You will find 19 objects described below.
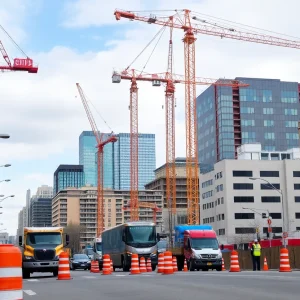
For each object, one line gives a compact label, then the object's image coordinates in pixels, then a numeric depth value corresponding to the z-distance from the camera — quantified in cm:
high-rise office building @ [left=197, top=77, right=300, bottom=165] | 16800
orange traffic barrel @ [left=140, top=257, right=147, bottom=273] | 3531
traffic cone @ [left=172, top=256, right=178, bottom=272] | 3781
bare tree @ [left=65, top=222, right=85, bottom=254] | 18738
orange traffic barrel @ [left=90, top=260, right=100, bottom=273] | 4272
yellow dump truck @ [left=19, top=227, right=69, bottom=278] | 3316
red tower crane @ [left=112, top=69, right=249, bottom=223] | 11362
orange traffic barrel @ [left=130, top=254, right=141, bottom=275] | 3188
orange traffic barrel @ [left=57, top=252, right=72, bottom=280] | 2524
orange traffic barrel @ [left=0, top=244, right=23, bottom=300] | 873
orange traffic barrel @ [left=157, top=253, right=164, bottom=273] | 3075
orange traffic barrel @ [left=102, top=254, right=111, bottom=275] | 3286
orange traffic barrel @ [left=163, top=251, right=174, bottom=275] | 2825
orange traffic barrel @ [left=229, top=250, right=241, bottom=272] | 3034
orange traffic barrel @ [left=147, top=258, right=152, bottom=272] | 4111
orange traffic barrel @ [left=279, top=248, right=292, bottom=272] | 2757
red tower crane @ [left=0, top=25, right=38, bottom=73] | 8400
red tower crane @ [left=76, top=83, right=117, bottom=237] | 13504
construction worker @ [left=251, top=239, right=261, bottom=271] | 3477
